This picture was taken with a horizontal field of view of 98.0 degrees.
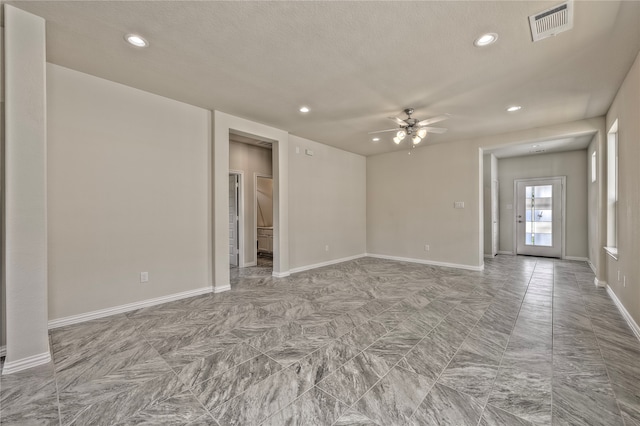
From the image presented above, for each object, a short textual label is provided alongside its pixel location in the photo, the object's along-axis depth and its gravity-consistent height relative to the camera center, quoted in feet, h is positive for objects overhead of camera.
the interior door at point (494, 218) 23.94 -0.61
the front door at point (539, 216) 23.36 -0.43
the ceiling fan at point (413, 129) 13.33 +4.07
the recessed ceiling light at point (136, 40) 8.06 +5.10
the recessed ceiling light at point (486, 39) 7.91 +5.00
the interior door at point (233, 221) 20.66 -0.67
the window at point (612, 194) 13.16 +0.81
